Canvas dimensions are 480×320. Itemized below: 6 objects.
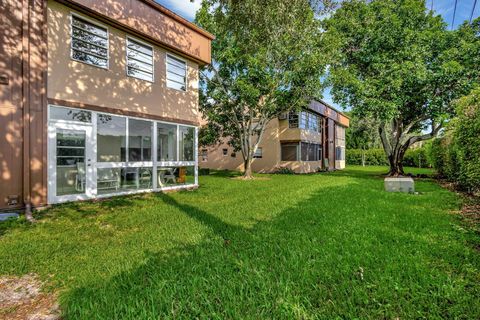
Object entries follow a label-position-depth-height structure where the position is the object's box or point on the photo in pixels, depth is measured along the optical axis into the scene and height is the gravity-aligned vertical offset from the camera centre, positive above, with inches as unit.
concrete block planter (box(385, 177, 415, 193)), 352.5 -34.9
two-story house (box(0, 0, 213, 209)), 239.3 +74.1
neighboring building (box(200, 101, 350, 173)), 858.1 +47.8
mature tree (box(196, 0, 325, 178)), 507.8 +218.6
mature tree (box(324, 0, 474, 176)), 503.5 +213.4
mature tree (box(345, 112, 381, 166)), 1478.8 +151.8
